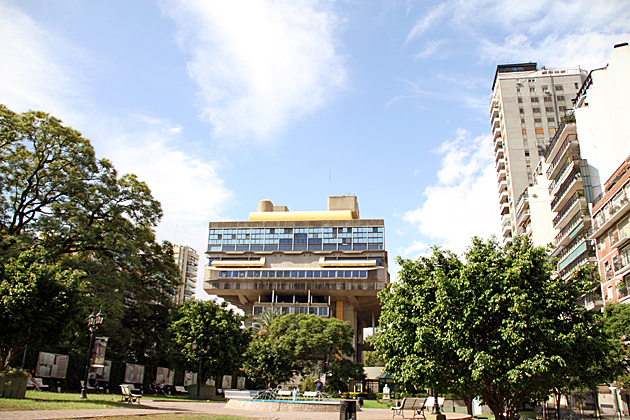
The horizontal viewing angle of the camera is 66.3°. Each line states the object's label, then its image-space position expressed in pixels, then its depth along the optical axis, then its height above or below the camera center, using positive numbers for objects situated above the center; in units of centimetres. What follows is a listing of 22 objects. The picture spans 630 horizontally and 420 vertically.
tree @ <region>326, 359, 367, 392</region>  4919 -79
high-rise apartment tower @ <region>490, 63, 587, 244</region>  6731 +3479
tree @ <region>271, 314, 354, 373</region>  5156 +308
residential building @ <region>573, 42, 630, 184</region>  3809 +2001
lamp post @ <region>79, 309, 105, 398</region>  2039 +155
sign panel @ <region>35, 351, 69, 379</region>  2553 -29
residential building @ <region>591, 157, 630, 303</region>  3167 +935
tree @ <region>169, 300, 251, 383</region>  3344 +175
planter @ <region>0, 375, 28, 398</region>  1566 -87
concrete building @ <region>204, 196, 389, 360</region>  7194 +1497
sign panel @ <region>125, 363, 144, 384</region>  3266 -78
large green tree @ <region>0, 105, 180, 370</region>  3005 +954
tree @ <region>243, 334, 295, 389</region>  4300 +9
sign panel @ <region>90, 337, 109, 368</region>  2322 +56
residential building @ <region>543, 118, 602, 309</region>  3925 +1456
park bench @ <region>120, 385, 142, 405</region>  1884 -133
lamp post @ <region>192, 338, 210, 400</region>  3097 +82
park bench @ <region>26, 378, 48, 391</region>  2434 -118
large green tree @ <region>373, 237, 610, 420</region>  1357 +113
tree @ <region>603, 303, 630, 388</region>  2607 +258
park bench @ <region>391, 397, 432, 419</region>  2097 -150
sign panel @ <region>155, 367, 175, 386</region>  3566 -95
